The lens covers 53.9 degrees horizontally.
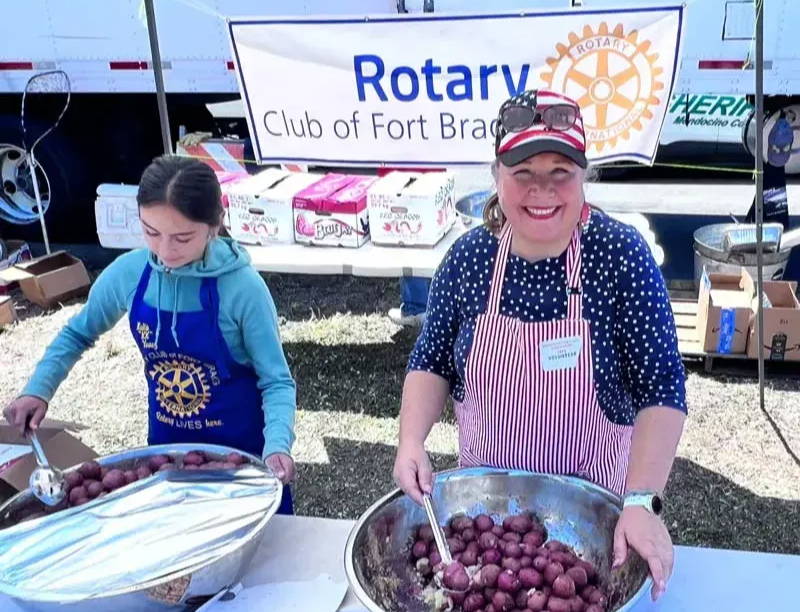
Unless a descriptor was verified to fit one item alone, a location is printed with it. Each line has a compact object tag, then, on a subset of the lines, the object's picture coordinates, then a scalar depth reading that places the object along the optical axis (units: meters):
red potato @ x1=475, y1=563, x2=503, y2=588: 1.43
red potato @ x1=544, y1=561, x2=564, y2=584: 1.42
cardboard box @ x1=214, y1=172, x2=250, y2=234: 4.14
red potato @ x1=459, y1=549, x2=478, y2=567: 1.50
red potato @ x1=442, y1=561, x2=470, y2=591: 1.43
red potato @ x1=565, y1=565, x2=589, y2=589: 1.42
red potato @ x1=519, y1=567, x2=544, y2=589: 1.42
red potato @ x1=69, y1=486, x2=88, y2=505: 1.68
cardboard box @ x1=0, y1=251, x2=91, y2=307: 5.59
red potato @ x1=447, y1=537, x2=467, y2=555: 1.54
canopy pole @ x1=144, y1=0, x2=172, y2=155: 3.42
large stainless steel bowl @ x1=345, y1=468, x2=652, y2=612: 1.49
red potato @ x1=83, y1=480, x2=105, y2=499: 1.69
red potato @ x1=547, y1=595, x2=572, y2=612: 1.35
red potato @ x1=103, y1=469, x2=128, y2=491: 1.70
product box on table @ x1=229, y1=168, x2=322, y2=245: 4.05
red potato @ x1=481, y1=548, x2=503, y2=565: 1.49
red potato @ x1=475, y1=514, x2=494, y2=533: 1.57
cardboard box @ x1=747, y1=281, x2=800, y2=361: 4.09
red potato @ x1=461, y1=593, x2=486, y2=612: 1.40
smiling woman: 1.51
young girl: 1.92
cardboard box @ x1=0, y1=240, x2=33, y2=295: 5.97
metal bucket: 4.65
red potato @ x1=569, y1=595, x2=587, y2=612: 1.36
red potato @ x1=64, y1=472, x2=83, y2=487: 1.73
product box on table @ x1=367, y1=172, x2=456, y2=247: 3.86
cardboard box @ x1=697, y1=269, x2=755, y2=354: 4.14
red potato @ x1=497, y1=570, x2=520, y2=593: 1.41
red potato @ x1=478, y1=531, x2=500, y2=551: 1.53
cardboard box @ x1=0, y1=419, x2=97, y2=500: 2.22
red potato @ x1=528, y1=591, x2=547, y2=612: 1.36
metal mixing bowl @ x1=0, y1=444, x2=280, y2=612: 1.37
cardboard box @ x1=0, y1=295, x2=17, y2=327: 5.36
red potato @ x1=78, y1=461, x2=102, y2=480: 1.76
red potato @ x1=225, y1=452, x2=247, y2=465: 1.78
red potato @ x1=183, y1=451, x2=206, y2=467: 1.79
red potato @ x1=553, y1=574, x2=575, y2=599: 1.38
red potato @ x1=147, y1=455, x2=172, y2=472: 1.78
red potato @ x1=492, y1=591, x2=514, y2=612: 1.38
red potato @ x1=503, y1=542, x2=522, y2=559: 1.49
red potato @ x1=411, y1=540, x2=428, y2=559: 1.57
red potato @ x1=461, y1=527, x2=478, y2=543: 1.56
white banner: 3.48
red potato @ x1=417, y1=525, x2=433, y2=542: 1.59
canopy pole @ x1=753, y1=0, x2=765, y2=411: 3.09
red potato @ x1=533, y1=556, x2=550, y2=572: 1.45
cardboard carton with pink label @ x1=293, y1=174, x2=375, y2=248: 3.97
